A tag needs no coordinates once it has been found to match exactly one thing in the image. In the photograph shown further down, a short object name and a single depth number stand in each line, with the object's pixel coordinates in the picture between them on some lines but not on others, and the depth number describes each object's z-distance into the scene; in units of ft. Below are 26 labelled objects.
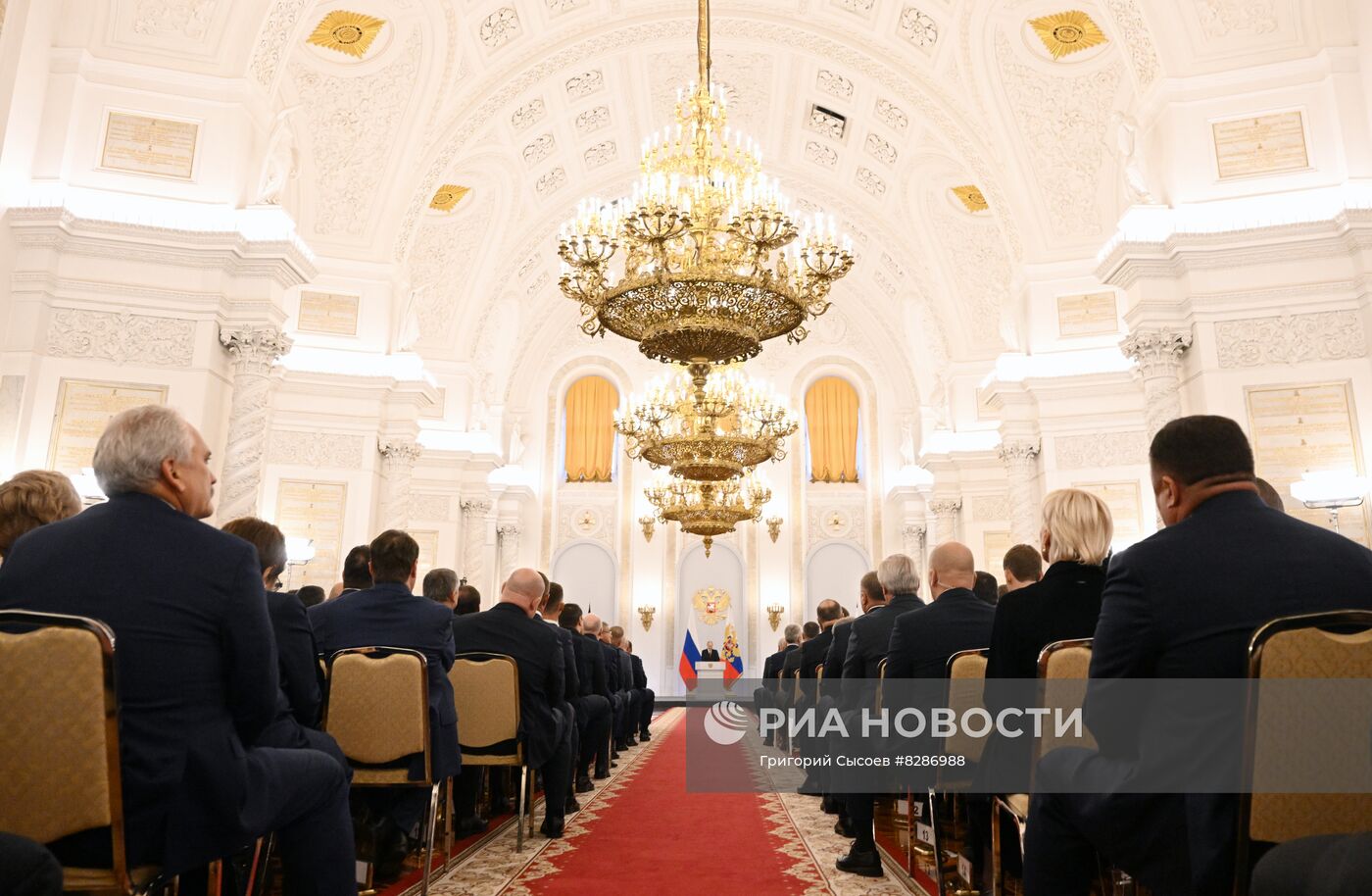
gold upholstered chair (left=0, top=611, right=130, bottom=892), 5.89
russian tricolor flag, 70.49
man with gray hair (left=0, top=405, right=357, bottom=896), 6.44
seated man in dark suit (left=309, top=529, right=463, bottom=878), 12.57
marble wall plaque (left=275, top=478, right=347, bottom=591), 37.19
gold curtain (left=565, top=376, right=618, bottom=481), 75.41
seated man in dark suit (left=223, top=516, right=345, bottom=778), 9.39
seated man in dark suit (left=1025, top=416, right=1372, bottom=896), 5.92
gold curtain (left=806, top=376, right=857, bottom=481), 74.95
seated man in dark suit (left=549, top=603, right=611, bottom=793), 22.06
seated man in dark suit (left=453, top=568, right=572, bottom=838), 15.79
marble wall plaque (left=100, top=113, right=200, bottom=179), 28.37
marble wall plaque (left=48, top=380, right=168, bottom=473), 26.14
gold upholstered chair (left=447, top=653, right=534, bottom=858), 15.01
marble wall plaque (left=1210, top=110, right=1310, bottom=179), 28.30
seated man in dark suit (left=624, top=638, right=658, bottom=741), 39.11
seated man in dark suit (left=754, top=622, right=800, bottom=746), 41.60
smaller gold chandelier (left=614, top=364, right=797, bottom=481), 38.11
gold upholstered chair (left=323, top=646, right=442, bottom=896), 11.50
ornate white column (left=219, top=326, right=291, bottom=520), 28.58
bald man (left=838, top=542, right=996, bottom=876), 12.73
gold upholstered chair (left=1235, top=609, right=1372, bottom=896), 5.54
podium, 68.59
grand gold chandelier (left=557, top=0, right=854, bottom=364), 22.27
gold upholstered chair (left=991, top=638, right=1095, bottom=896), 8.32
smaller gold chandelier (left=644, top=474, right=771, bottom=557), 45.96
